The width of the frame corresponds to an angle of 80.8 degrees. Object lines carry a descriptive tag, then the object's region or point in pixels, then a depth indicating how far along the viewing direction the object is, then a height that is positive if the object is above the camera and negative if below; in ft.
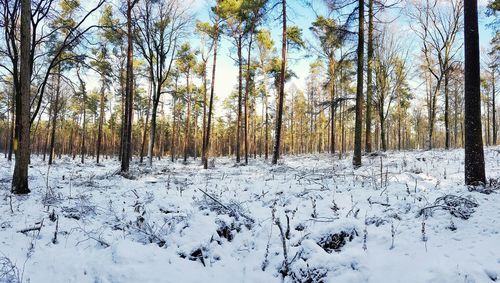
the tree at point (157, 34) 49.70 +20.39
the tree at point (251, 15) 54.19 +26.60
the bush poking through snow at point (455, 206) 16.01 -2.93
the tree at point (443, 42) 65.62 +26.31
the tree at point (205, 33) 63.21 +25.76
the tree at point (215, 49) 56.42 +22.21
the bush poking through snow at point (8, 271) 11.92 -5.21
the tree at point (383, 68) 66.33 +19.27
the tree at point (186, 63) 72.86 +23.84
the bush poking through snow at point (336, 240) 15.68 -4.77
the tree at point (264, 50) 68.58 +25.87
